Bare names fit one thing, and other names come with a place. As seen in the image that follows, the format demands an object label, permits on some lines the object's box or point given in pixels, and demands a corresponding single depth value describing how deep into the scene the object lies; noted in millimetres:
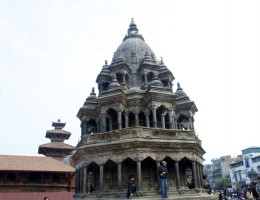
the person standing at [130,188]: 16330
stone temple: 18891
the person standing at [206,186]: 21453
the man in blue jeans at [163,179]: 13857
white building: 59950
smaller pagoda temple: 50188
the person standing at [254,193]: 15209
